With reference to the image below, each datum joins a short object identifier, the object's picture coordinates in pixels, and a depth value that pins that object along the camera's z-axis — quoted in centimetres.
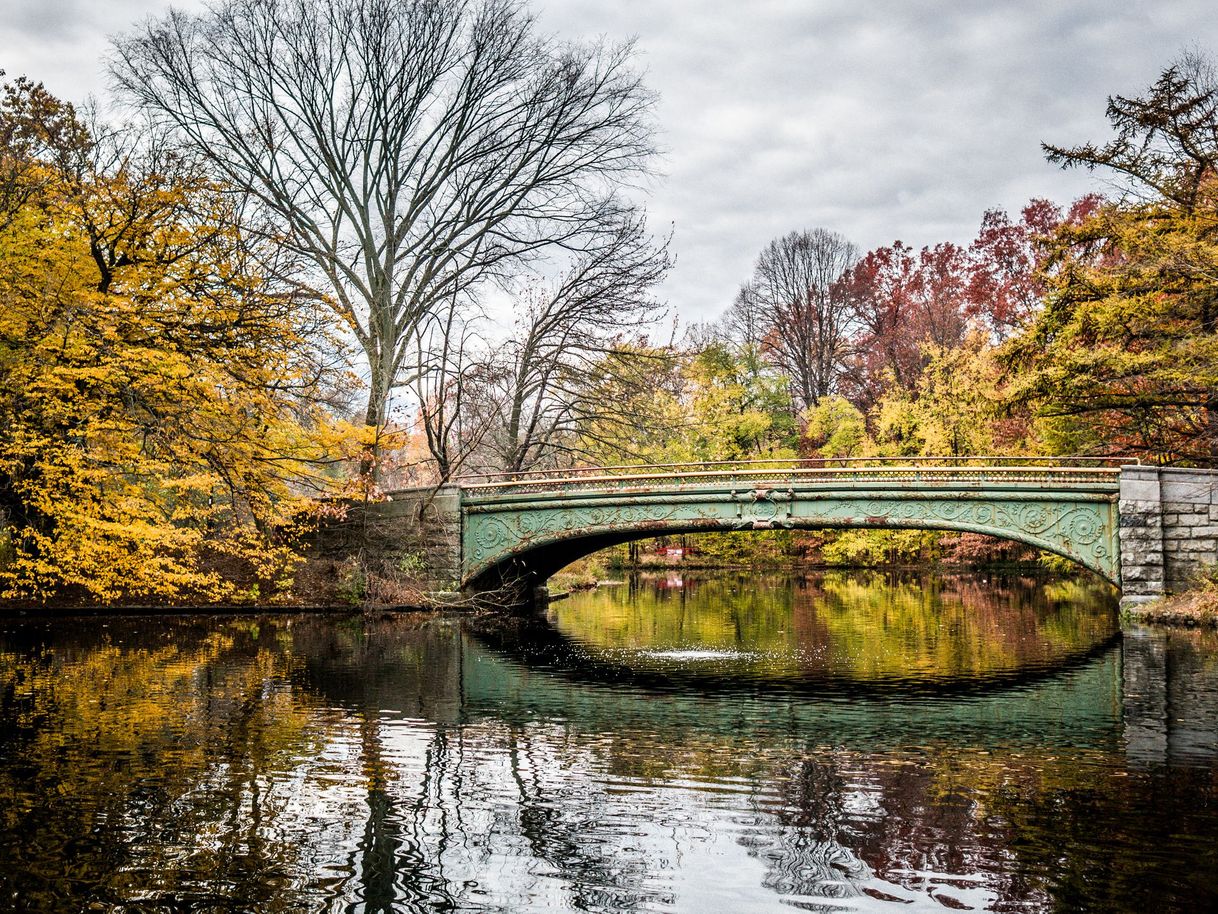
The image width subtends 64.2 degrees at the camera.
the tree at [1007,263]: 3641
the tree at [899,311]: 3959
